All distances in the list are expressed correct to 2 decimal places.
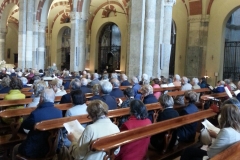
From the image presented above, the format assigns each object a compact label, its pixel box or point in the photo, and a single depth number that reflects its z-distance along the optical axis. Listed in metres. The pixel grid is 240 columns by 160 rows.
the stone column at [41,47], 17.56
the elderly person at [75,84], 6.15
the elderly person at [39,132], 3.32
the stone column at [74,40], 14.47
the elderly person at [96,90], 5.26
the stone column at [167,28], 10.84
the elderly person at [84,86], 7.09
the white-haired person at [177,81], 9.28
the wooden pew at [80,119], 3.15
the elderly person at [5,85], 6.43
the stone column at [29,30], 17.12
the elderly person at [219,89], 8.36
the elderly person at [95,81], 8.12
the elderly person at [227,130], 2.70
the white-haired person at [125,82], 8.80
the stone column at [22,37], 17.20
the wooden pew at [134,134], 2.44
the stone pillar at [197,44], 15.10
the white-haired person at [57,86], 6.30
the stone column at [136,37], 9.17
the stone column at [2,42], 20.69
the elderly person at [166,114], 3.85
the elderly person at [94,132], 2.68
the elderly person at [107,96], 5.00
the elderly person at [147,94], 5.43
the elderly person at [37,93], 4.74
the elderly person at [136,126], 3.03
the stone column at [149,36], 9.52
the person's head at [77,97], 4.14
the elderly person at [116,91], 6.38
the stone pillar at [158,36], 10.14
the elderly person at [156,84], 7.38
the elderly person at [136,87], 6.59
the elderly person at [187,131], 4.23
